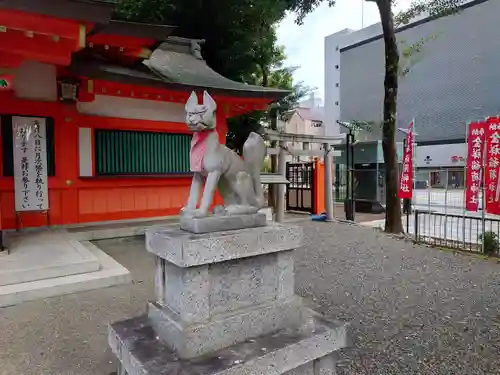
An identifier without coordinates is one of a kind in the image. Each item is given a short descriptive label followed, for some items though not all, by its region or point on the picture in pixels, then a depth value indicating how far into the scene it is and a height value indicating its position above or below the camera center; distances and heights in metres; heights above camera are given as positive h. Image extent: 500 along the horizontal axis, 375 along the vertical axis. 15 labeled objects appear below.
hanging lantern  6.10 +1.59
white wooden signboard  5.86 +0.25
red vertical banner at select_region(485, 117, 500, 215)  6.96 +0.16
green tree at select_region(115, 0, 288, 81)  10.62 +4.99
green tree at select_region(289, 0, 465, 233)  9.03 +2.52
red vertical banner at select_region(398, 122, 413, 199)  10.30 +0.05
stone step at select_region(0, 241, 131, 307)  3.88 -1.30
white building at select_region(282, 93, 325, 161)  35.33 +6.41
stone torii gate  10.00 +0.72
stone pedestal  2.07 -0.94
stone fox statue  2.31 +0.06
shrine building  5.83 +0.96
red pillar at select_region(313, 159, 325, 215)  12.38 -0.54
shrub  7.06 -1.43
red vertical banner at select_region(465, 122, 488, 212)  7.59 +0.25
